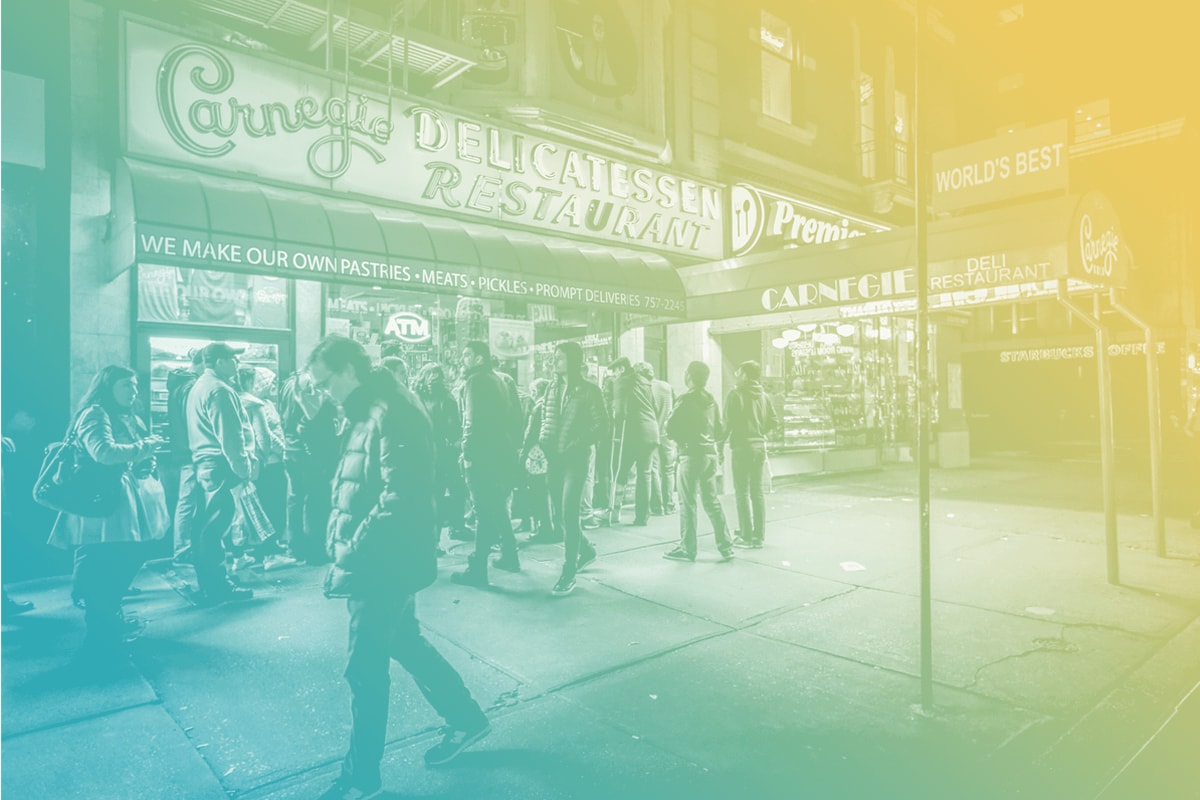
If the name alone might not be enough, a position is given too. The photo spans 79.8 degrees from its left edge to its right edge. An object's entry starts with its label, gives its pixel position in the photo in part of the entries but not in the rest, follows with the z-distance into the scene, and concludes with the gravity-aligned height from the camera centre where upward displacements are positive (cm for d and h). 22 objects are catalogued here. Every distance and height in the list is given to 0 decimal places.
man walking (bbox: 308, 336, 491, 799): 321 -62
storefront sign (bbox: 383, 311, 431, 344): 954 +114
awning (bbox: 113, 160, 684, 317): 665 +184
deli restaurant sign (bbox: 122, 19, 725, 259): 728 +328
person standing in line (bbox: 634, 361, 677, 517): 1052 -79
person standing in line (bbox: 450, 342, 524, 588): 684 -33
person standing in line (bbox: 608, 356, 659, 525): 916 -15
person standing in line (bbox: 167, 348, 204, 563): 650 -34
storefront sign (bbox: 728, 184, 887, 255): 1273 +344
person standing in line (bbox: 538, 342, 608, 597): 686 -21
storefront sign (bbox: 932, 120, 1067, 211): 503 +166
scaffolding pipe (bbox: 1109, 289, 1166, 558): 736 -36
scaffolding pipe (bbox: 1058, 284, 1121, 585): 645 -41
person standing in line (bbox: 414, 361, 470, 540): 800 -26
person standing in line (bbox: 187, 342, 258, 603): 623 -33
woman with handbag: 481 -71
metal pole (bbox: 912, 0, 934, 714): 391 +1
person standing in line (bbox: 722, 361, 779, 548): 827 -40
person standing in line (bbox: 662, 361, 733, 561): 761 -55
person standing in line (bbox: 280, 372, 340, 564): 711 -48
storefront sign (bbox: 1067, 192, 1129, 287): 597 +139
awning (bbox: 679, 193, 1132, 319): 648 +162
